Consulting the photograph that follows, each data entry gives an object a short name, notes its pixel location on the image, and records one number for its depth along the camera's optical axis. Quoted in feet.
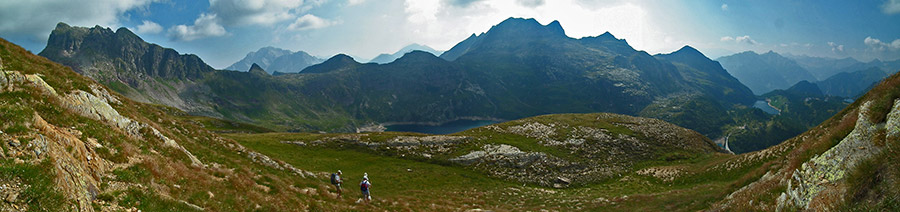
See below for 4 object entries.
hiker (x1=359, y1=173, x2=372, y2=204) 99.50
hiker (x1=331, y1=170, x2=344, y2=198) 98.58
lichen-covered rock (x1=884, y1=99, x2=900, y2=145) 39.37
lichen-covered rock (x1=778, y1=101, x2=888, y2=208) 40.22
